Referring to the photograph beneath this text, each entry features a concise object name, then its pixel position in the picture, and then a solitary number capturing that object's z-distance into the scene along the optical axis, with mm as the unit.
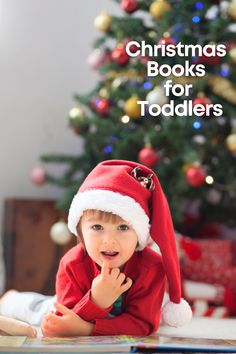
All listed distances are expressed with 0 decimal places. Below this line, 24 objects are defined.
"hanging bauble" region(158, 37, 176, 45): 1976
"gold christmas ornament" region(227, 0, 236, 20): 2010
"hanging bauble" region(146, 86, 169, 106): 1963
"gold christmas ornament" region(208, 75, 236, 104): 2018
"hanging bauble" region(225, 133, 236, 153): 1974
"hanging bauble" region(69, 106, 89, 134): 2160
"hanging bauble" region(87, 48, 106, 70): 2182
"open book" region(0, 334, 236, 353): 784
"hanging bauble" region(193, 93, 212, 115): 1974
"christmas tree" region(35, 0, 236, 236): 1997
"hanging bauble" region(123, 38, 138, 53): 2085
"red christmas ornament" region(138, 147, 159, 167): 1962
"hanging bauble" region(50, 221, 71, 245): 2123
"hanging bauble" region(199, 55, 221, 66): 2025
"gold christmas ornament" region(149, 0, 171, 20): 2005
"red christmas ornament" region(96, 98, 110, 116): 2133
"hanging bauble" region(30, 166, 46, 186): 2270
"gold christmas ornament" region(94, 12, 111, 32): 2123
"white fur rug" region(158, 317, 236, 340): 1278
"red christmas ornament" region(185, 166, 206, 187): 1914
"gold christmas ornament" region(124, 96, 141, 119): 2043
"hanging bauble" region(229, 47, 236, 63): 1967
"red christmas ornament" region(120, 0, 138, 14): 2070
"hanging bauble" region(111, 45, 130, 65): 2076
